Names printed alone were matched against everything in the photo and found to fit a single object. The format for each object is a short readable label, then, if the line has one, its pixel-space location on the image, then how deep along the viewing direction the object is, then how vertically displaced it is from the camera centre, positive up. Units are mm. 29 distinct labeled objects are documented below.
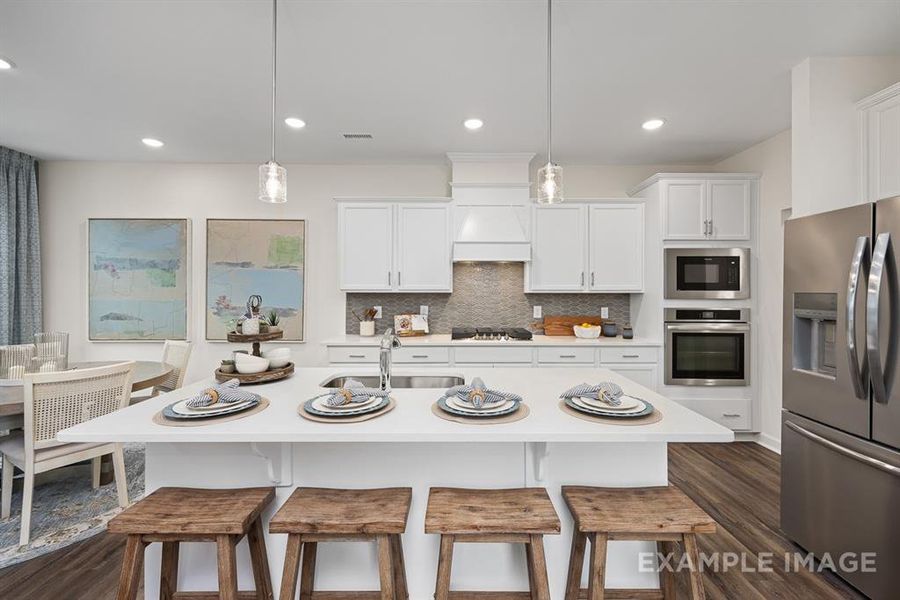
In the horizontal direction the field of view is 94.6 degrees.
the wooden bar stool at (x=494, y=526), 1284 -697
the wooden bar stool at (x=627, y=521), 1303 -702
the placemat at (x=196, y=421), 1404 -416
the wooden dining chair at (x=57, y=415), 2160 -625
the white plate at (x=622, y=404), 1513 -381
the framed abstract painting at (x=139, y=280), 4230 +202
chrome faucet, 1817 -270
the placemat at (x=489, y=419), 1431 -414
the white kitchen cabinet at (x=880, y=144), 2156 +846
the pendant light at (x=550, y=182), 1859 +539
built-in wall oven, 3639 -436
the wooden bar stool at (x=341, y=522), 1295 -694
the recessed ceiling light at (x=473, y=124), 3151 +1362
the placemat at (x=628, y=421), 1422 -412
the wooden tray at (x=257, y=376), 1874 -351
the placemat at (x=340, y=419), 1432 -411
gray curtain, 3791 +469
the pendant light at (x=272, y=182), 1757 +504
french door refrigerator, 1722 -409
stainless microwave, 3629 +249
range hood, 3893 +789
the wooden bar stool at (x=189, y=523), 1287 -698
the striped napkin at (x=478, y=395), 1539 -359
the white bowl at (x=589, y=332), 3855 -289
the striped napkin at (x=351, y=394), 1525 -358
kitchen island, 1658 -699
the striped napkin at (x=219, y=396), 1496 -356
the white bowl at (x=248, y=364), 1916 -295
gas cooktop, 3855 -312
